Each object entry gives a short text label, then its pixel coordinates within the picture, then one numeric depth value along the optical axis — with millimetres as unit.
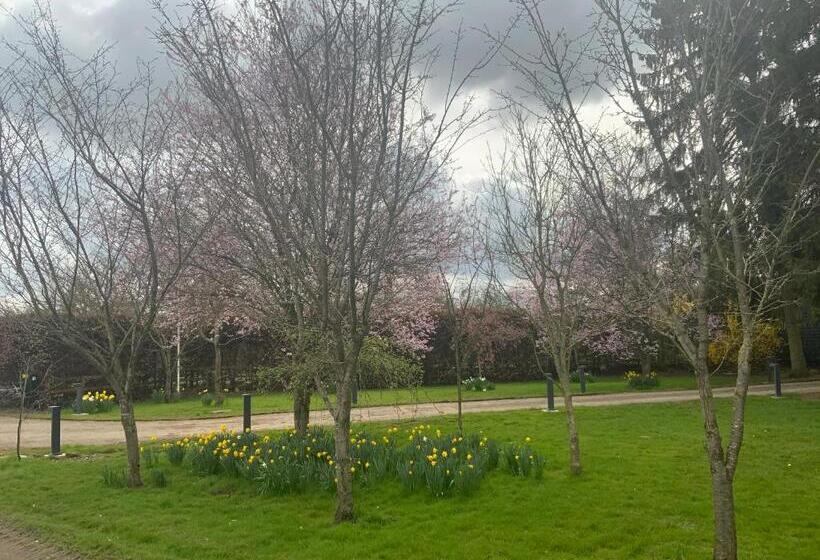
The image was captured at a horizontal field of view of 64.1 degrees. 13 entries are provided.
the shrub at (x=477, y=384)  21109
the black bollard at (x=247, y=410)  11770
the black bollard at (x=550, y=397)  14605
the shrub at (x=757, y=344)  23000
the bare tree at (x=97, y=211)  7414
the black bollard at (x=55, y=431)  10456
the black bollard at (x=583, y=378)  19638
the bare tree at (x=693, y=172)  3918
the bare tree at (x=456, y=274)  10445
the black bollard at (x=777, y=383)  16641
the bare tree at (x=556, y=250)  7508
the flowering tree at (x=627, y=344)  21531
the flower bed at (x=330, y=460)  6551
